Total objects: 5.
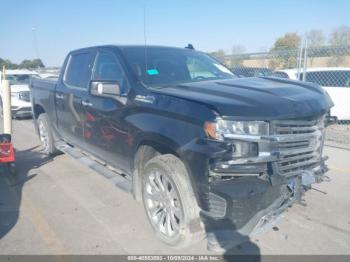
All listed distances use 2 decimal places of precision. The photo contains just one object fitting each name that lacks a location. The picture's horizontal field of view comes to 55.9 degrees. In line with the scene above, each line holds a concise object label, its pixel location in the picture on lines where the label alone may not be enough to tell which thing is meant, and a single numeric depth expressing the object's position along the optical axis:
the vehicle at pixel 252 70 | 10.62
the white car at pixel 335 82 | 9.20
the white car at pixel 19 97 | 11.38
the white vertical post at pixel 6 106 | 5.36
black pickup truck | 2.68
